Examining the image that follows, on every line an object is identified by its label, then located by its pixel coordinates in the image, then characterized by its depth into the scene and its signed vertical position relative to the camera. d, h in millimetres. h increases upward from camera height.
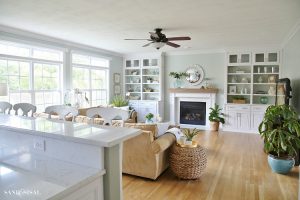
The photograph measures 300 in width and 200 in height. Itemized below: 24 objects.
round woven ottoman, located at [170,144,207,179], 3207 -1041
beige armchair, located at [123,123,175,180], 3109 -889
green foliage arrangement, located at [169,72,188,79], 7492 +709
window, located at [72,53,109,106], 6457 +564
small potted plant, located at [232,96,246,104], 6726 -156
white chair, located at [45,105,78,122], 2618 -209
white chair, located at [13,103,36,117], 2949 -191
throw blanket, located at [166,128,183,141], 3730 -688
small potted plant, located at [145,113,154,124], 5330 -612
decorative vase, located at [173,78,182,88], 7652 +398
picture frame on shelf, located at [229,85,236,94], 6969 +173
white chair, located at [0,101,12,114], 3143 -203
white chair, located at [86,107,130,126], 2330 -218
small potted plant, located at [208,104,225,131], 6816 -773
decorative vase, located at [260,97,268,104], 6625 -177
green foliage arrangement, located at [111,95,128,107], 7317 -263
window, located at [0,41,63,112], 4656 +488
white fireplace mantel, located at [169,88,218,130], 7086 -129
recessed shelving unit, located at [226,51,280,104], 6484 +573
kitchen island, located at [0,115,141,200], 1090 -444
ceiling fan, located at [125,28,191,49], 4273 +1123
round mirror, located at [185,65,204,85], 7344 +696
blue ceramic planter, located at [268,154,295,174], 3438 -1146
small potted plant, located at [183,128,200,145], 3377 -719
